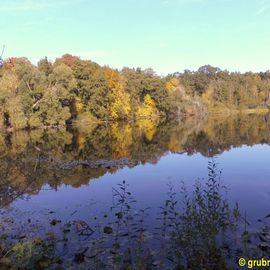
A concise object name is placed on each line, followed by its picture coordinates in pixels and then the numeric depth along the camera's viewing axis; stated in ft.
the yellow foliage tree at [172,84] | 317.36
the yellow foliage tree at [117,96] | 252.62
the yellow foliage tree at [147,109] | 281.17
